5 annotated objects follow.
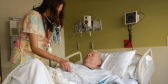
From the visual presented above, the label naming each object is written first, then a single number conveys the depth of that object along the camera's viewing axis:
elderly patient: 1.00
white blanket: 0.95
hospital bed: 1.40
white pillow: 1.74
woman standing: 1.33
